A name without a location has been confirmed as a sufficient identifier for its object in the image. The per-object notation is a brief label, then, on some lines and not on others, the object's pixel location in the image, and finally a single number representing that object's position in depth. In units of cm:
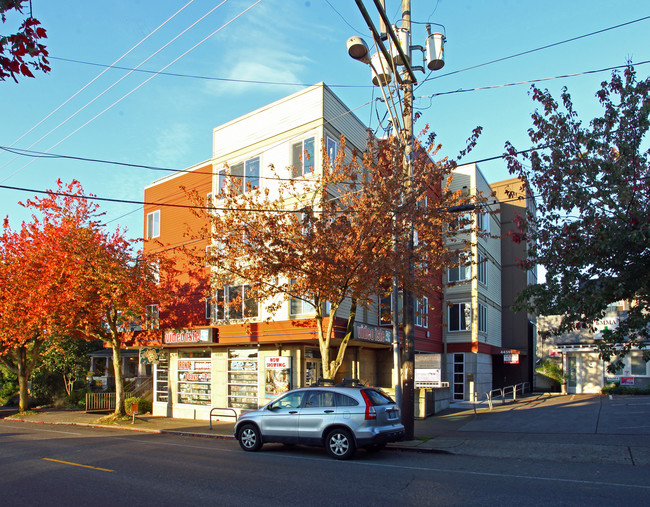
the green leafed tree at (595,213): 1112
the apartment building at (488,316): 3044
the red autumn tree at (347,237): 1423
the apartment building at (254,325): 1983
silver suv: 1189
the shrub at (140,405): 2456
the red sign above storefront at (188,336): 2144
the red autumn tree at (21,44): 465
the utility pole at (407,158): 1445
